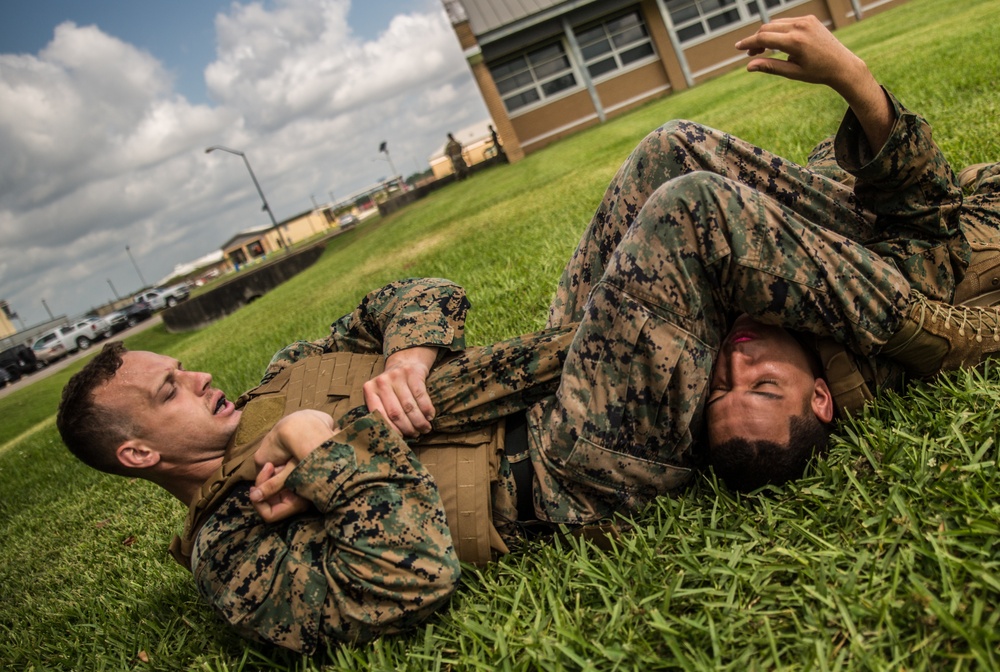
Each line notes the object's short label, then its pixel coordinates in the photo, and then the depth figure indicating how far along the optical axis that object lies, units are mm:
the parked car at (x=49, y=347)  36906
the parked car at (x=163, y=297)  46938
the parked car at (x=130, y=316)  42281
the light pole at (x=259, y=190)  36838
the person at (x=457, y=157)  29625
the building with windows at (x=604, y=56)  25656
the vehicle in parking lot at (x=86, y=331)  39062
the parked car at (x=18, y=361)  33281
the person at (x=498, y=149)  28388
